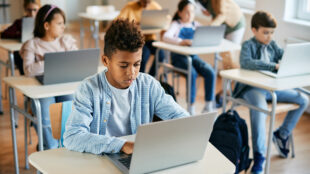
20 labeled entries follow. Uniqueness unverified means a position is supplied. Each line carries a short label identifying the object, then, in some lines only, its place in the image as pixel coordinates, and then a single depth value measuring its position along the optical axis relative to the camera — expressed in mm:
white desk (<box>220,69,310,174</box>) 2572
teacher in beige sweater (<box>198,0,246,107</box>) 4305
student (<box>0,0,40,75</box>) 3779
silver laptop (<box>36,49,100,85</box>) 2428
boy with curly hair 1557
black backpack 2480
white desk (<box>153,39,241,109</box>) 3495
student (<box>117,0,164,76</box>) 4512
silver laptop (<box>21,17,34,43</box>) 3670
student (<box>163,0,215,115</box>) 3843
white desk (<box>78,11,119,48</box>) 5099
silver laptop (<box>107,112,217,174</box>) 1308
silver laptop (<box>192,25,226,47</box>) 3605
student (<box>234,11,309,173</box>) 2877
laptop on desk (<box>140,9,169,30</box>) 4426
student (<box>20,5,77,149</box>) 2826
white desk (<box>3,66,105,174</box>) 2359
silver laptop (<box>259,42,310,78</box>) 2621
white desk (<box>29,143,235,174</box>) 1450
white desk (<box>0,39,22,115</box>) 3463
